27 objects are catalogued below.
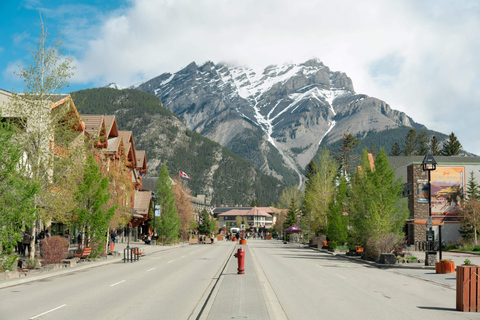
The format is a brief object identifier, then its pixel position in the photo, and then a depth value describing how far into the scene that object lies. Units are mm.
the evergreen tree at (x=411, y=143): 117688
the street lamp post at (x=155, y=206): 53612
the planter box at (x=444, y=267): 24891
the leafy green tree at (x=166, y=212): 61281
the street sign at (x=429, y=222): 27941
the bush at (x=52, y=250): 24828
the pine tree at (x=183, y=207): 75775
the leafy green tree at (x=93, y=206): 30188
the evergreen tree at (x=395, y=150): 127438
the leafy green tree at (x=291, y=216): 94625
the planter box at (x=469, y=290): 12664
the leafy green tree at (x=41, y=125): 24625
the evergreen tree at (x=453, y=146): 99562
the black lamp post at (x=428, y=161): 29395
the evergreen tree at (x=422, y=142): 117256
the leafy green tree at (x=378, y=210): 33250
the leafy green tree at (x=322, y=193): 55062
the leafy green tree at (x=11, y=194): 19297
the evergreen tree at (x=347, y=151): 96819
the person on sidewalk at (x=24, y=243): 32537
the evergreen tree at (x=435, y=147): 106962
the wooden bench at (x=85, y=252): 30447
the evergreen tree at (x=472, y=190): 53766
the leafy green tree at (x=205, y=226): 111056
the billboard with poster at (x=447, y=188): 56000
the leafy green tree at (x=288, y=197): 111075
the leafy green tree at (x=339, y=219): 46531
